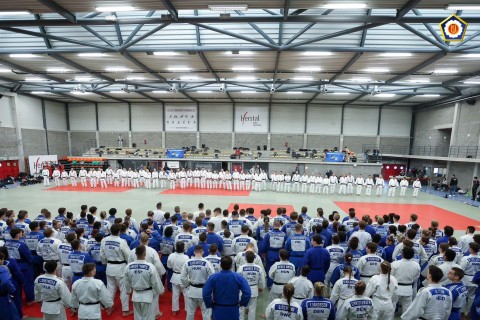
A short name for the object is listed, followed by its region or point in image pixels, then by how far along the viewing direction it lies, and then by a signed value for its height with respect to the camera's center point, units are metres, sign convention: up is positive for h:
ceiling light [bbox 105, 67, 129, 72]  18.17 +5.21
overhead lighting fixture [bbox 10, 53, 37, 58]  14.77 +5.09
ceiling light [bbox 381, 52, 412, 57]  13.50 +5.04
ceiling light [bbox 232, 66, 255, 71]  17.77 +5.32
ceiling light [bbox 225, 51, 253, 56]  14.47 +5.30
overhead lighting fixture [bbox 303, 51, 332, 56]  14.25 +5.28
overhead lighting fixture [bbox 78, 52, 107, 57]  14.45 +5.15
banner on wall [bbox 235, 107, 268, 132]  30.83 +2.57
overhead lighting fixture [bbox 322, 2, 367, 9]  8.78 +5.03
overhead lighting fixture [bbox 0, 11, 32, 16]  9.70 +5.02
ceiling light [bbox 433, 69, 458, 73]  16.89 +5.10
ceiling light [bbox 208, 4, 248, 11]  8.95 +4.97
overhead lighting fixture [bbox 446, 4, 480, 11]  8.57 +4.97
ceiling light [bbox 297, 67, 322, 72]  17.55 +5.28
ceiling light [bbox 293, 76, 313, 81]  20.07 +5.27
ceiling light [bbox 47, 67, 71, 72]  18.47 +5.16
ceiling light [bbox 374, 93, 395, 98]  23.32 +4.70
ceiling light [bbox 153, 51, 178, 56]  14.32 +5.24
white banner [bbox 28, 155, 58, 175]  25.30 -2.96
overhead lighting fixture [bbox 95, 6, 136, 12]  9.50 +5.15
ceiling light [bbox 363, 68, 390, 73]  17.17 +5.16
